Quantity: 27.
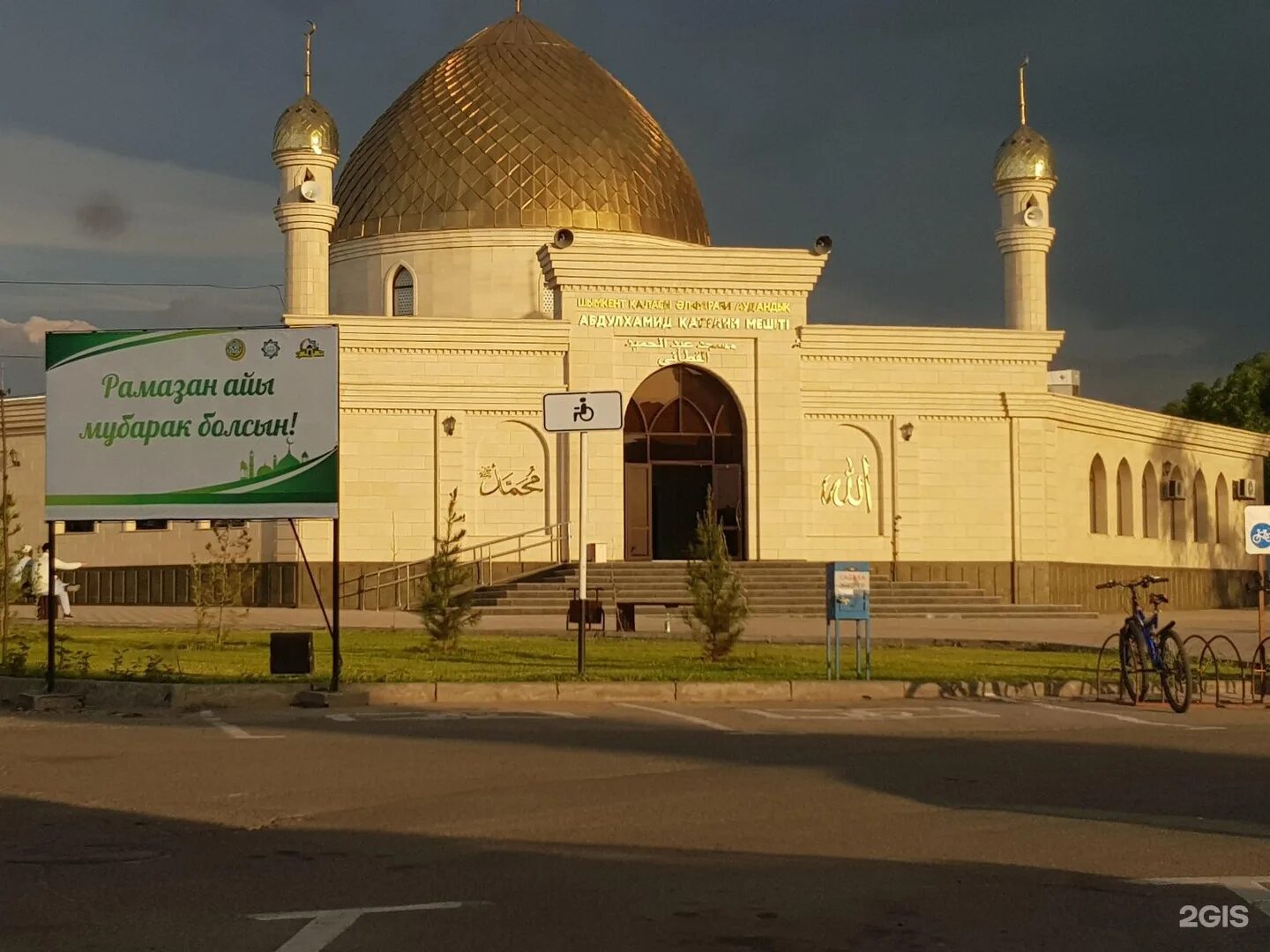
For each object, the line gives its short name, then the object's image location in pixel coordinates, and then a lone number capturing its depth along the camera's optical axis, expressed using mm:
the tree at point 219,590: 23438
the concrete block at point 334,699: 15812
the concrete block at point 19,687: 16734
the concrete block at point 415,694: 16438
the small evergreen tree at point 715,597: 21109
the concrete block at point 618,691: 16922
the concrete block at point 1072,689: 18312
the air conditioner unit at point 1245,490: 50719
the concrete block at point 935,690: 17750
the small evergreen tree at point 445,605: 22500
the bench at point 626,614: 28172
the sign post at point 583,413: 18453
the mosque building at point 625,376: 38750
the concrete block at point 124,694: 15609
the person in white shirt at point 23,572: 27616
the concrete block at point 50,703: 15655
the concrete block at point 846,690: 17438
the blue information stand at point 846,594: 18328
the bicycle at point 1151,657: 16125
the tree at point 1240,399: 63875
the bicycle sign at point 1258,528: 19641
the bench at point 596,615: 25266
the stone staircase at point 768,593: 35406
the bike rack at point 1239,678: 17594
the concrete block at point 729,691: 17109
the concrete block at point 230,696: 15414
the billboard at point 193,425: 16594
